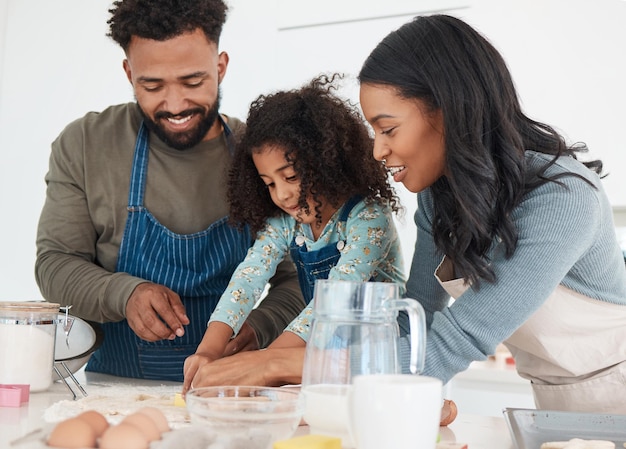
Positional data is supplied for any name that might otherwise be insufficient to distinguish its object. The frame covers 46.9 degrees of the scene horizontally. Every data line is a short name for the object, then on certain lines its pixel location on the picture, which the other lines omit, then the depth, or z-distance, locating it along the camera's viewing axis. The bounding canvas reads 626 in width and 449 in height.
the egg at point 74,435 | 0.67
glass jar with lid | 1.12
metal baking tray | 0.85
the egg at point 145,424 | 0.68
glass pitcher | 0.71
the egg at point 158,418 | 0.71
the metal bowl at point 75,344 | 1.30
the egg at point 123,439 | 0.66
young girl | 1.43
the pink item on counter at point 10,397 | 1.03
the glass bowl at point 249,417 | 0.70
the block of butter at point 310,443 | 0.65
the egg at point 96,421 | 0.69
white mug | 0.62
